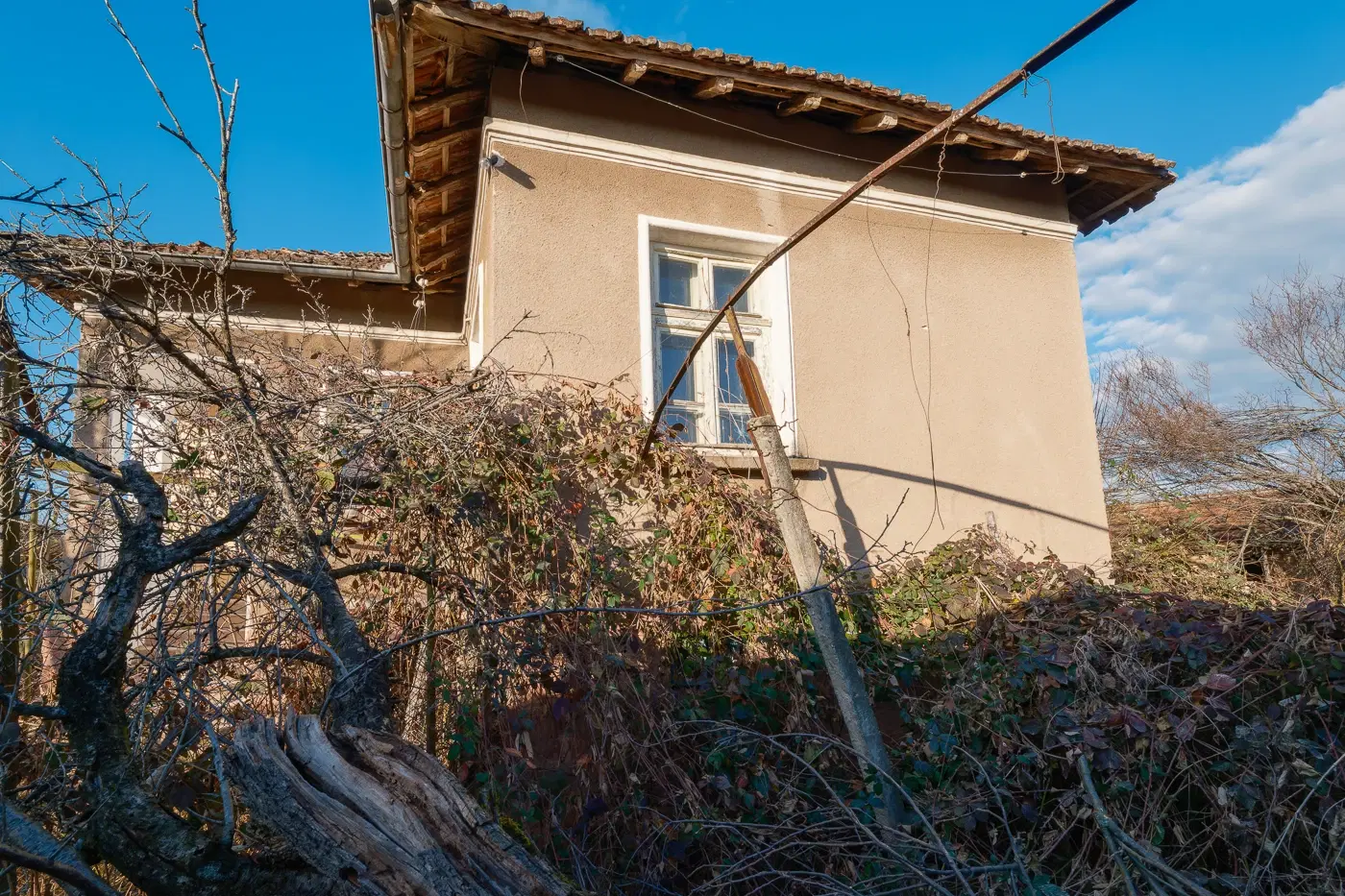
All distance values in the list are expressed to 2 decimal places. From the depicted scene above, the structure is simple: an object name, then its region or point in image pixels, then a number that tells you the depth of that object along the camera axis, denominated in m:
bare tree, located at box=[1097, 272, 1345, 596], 9.43
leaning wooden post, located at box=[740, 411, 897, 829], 3.84
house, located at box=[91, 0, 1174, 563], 5.43
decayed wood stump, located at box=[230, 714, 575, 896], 1.96
